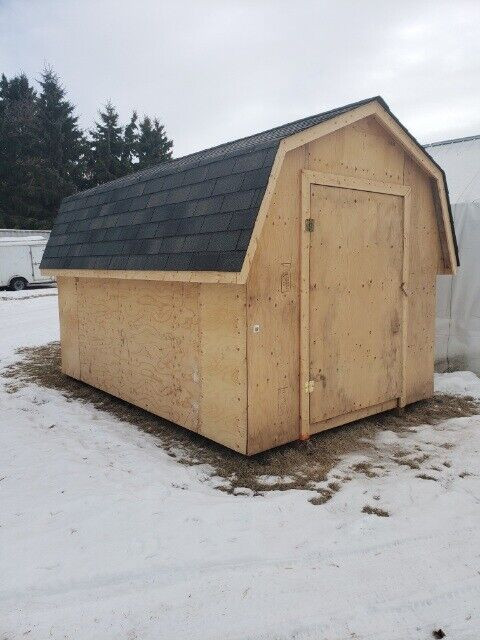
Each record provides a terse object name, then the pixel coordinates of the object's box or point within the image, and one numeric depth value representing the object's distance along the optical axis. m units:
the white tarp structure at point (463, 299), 7.38
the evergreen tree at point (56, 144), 35.09
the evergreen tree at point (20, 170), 34.53
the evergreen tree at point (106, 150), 36.94
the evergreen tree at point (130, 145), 38.14
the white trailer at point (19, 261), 22.20
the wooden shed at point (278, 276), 4.33
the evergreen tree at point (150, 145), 39.98
